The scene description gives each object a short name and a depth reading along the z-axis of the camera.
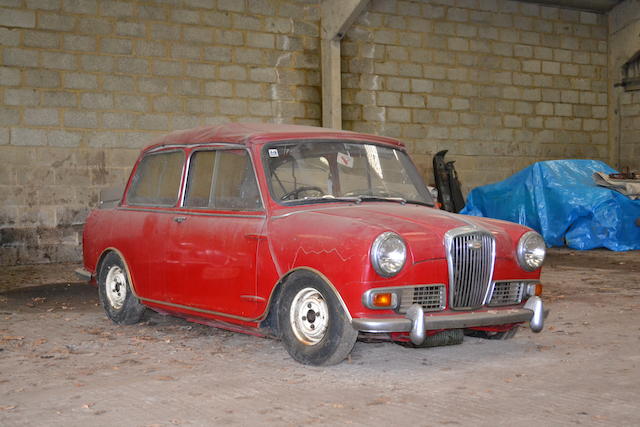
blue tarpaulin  13.30
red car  4.73
